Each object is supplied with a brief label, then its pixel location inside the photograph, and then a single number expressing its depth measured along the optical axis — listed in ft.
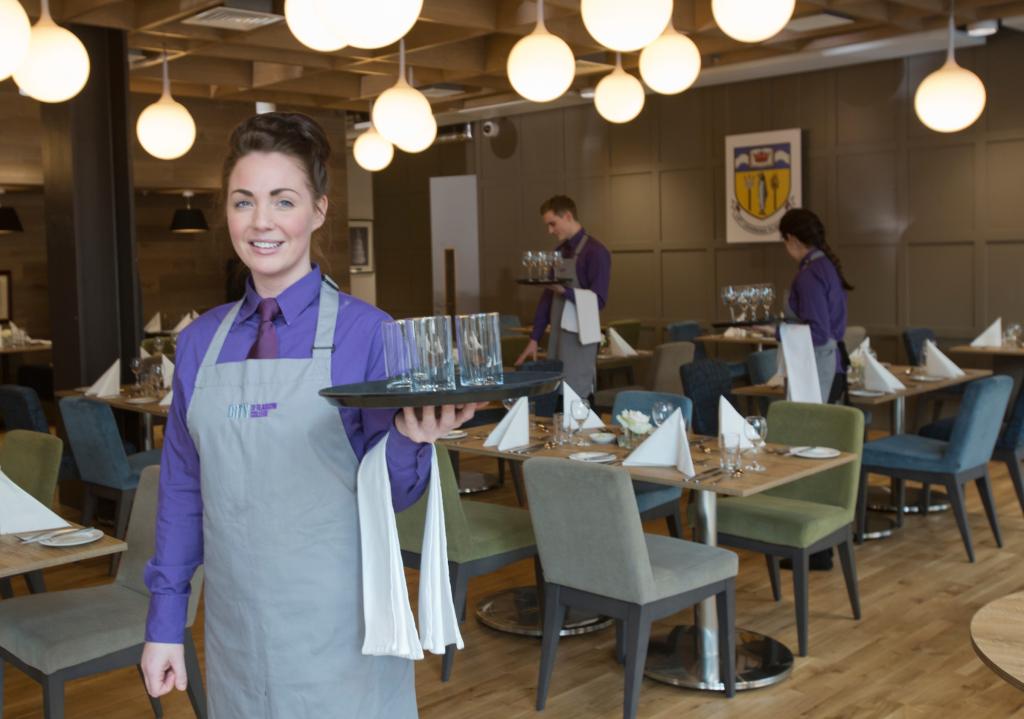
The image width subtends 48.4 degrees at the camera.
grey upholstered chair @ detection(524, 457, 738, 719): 12.14
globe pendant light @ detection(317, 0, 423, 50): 10.87
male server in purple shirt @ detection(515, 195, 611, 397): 24.18
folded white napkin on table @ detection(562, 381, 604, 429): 16.31
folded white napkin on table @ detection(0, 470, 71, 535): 11.75
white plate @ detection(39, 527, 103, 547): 11.07
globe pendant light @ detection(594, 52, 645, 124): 21.75
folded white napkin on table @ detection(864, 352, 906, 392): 21.02
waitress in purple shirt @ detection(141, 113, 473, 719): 6.23
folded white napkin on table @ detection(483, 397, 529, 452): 16.22
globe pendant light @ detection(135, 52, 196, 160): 22.41
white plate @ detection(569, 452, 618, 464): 14.78
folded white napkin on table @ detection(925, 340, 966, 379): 22.47
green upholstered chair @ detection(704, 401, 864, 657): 14.75
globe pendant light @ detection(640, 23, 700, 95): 18.08
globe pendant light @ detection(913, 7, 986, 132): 22.12
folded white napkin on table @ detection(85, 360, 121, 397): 22.39
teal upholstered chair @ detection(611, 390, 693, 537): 16.75
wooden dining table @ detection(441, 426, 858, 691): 13.30
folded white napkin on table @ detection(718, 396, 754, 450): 14.67
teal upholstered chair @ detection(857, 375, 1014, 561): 18.29
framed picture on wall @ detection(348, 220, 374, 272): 47.11
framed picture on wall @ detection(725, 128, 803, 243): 32.45
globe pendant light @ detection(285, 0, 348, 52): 14.61
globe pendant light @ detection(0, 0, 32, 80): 13.47
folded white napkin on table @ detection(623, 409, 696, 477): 14.05
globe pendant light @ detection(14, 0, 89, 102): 16.65
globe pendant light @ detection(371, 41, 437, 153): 21.45
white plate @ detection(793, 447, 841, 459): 14.64
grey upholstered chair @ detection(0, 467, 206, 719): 11.02
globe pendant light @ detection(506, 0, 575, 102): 17.35
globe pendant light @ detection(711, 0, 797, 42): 13.42
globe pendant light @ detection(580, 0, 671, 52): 13.66
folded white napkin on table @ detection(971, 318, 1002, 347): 27.12
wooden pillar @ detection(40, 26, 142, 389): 23.49
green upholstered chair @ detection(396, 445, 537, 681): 14.02
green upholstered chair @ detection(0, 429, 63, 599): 14.23
